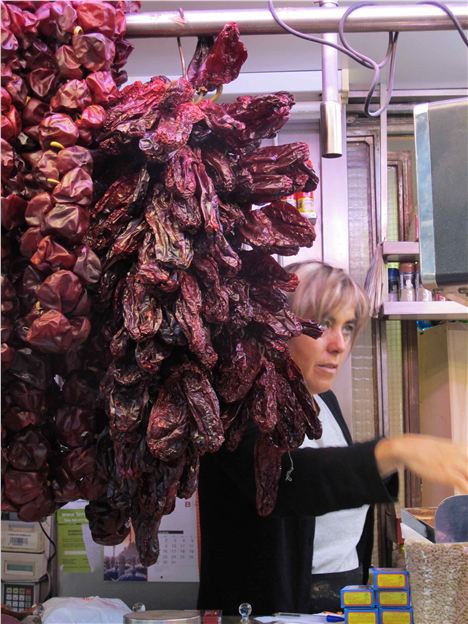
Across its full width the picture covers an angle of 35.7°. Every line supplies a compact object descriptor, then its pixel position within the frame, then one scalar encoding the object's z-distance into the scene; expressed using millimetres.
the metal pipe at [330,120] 875
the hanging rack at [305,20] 829
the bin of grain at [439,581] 972
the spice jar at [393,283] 2031
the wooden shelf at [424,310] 1899
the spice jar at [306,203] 1930
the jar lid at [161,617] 958
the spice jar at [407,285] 1981
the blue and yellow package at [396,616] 1134
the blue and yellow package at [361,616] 1168
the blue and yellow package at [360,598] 1178
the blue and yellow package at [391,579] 1146
